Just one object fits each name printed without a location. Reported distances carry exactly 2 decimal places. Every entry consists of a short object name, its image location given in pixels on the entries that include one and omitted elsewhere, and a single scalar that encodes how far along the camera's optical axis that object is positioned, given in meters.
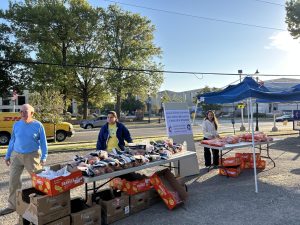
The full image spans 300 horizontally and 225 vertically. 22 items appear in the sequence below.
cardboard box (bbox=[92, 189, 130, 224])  3.72
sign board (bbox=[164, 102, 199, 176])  6.13
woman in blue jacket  4.66
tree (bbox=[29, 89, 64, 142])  14.74
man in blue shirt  3.95
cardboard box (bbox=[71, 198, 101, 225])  3.39
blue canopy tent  5.23
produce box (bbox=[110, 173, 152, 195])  4.13
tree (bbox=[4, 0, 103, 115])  29.03
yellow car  14.35
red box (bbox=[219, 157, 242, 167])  6.12
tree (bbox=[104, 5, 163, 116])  32.76
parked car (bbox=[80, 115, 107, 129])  28.03
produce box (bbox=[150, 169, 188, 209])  4.16
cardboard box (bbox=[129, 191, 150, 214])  4.03
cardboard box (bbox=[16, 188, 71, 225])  3.14
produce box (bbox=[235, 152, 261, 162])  6.65
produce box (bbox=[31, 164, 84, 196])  3.16
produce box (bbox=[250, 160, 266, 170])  6.58
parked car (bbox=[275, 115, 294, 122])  37.49
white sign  6.14
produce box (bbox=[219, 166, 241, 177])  5.98
